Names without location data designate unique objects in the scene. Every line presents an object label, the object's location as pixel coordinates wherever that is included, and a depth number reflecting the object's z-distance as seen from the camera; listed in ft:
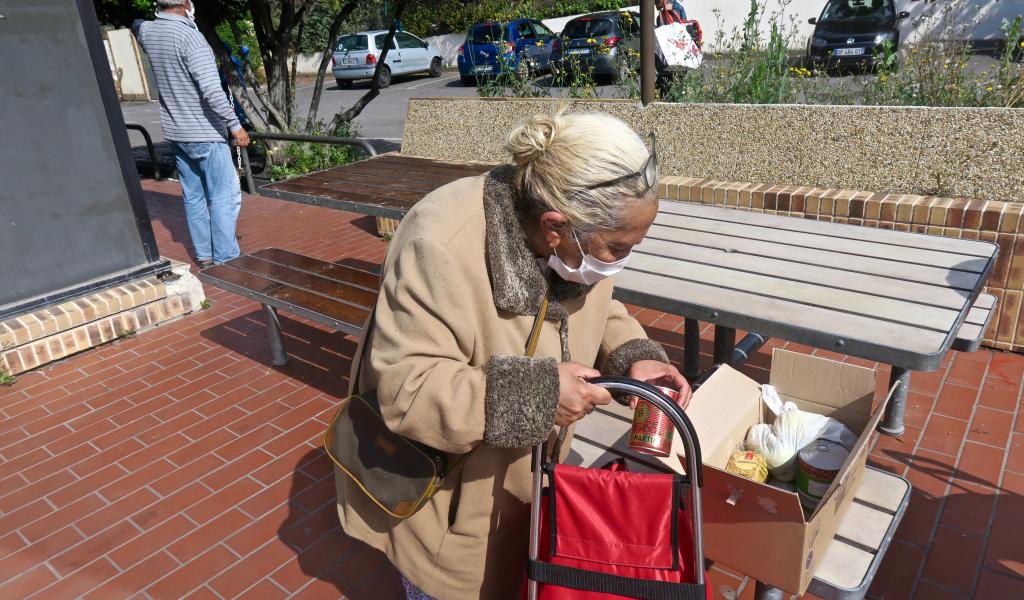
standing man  16.75
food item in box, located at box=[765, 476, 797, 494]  6.88
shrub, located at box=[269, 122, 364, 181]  29.96
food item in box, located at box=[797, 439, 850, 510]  6.37
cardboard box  5.29
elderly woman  4.94
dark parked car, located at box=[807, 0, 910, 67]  44.78
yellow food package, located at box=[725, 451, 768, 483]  6.69
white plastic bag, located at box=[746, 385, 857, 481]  6.75
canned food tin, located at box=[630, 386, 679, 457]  5.56
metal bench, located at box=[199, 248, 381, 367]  11.41
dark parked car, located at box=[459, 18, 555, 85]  60.03
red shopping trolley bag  4.89
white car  74.90
